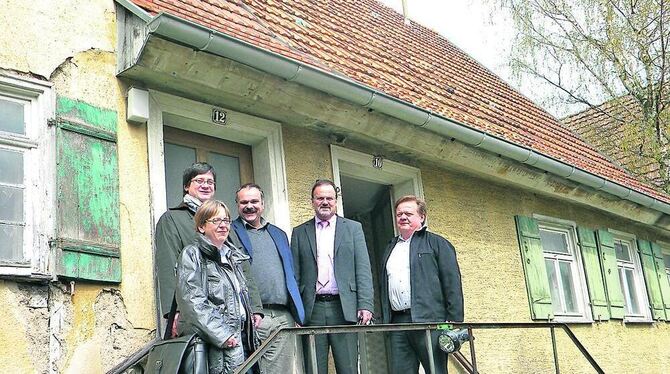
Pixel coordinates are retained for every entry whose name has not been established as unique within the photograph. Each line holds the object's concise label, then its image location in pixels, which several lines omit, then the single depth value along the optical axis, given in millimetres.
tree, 12406
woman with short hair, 3994
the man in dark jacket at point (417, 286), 5566
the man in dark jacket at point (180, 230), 4637
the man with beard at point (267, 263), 4977
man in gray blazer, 5242
